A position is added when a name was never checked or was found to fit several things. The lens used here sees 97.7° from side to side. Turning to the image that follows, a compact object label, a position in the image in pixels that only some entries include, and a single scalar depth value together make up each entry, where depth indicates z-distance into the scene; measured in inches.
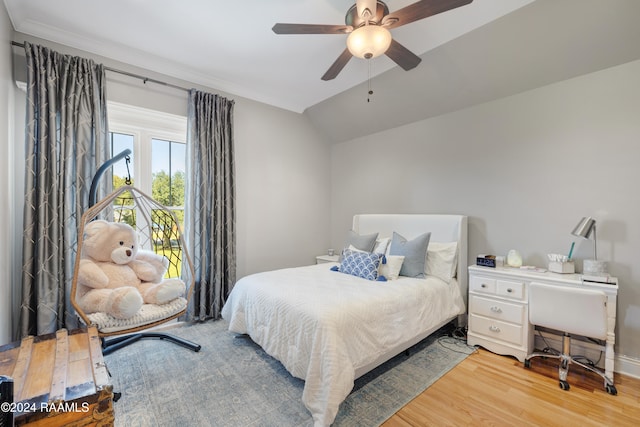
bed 68.6
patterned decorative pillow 110.6
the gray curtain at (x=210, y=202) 128.2
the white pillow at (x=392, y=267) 111.7
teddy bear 83.9
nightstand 167.0
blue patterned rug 69.6
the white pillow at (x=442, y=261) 114.9
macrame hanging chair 82.9
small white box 95.3
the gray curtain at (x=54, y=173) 91.0
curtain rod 109.2
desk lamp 89.4
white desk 95.6
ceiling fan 64.9
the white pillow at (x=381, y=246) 129.2
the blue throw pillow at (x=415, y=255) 114.3
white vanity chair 77.8
